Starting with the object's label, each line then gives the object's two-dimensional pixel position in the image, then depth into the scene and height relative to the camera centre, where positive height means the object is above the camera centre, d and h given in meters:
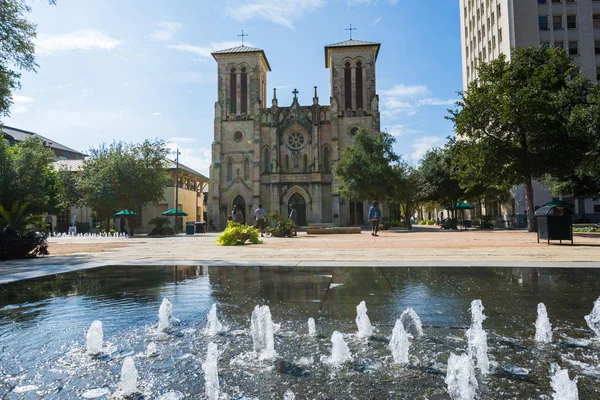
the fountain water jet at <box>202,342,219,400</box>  2.32 -1.03
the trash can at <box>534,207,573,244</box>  12.77 -0.58
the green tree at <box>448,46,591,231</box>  19.89 +4.68
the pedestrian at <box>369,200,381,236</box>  22.95 -0.22
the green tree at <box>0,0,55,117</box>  15.49 +7.26
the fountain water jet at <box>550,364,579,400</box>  2.15 -1.00
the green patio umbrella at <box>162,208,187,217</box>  42.78 +0.39
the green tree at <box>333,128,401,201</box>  35.06 +3.88
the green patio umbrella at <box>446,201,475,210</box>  42.22 +0.47
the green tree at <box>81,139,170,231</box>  36.72 +3.86
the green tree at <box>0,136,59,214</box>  35.56 +4.35
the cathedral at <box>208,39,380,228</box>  48.03 +9.60
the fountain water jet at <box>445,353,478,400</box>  2.31 -1.06
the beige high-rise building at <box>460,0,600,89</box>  40.47 +19.08
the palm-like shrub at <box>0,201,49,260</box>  11.00 -0.46
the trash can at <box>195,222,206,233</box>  38.28 -1.08
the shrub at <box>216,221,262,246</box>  16.34 -0.87
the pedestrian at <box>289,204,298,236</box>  24.25 -0.20
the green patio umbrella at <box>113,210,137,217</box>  36.72 +0.44
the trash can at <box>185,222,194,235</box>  35.41 -1.08
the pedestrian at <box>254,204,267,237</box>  25.08 -0.28
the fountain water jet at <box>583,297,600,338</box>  3.56 -1.09
